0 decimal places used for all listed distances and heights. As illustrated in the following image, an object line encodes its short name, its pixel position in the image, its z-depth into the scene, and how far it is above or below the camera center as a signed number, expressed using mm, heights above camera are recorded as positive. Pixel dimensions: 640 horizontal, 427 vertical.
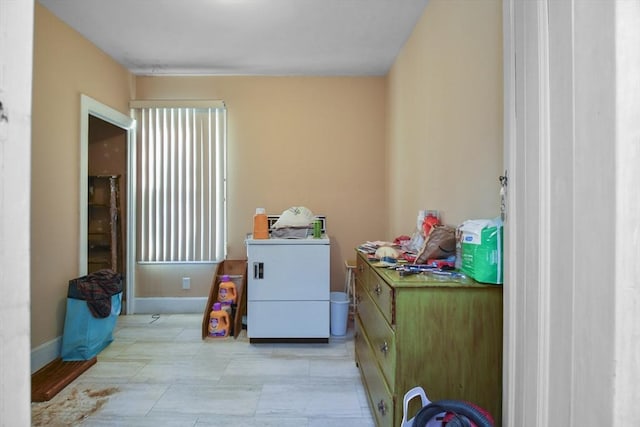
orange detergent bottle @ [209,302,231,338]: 2988 -1012
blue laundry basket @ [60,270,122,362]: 2494 -909
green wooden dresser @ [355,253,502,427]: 1206 -468
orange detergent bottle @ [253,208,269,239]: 2854 -125
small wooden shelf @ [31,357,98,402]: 2037 -1119
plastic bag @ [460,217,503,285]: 1181 -130
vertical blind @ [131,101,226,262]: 3580 +330
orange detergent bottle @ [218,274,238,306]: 3217 -795
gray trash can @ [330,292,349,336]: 3021 -945
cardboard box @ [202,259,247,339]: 3012 -752
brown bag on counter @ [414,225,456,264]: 1567 -149
